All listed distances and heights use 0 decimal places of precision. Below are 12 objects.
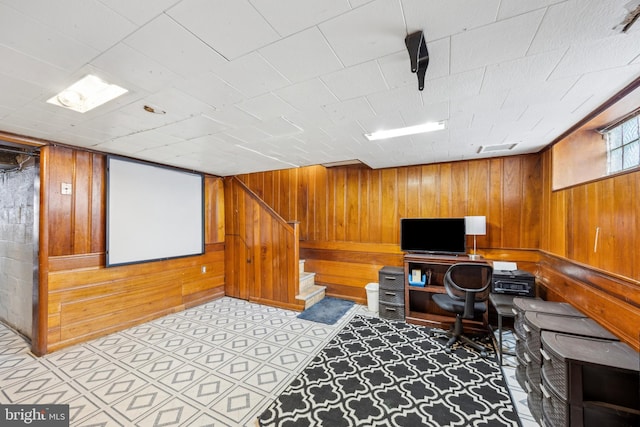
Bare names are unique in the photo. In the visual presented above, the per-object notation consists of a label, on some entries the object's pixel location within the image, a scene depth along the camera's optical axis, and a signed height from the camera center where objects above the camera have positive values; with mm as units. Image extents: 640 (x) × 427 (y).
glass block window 1973 +585
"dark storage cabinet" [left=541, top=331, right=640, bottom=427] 1383 -992
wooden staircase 4152 -1359
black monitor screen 3512 -308
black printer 2932 -836
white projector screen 3342 +39
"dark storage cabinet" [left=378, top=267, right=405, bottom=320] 3621 -1179
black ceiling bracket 1192 +817
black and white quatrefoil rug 1853 -1530
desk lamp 3387 -160
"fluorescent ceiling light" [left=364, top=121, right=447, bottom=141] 2408 +864
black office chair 2723 -1041
